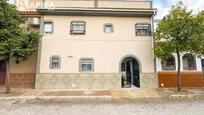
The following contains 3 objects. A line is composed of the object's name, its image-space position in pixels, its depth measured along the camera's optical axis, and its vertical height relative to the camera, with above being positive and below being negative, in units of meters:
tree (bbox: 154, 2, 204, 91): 7.40 +2.09
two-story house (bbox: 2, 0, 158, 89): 8.96 +1.44
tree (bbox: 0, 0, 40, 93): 7.32 +1.86
